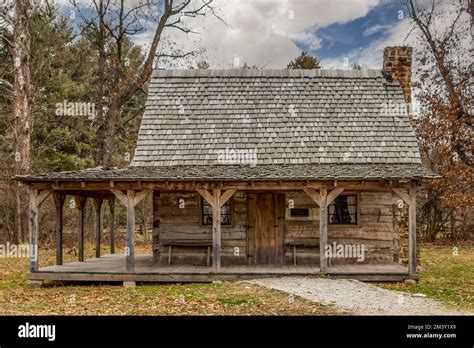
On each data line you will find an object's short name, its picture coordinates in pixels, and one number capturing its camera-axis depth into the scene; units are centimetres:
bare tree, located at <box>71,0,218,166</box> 2839
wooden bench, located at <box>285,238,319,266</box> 1708
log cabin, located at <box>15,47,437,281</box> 1515
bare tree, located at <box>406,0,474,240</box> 2848
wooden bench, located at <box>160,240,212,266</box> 1702
